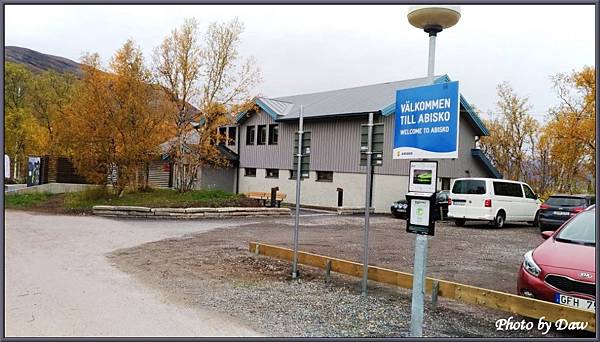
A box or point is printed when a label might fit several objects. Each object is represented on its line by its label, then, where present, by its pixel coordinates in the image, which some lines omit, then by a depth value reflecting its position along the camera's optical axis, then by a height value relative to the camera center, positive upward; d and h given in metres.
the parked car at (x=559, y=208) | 16.45 -0.49
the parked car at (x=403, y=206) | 21.43 -0.90
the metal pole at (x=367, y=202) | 7.24 -0.26
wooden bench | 23.87 -0.83
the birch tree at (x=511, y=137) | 36.22 +4.29
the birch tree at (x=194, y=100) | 24.06 +4.24
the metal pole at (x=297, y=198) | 8.46 -0.31
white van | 18.02 -0.40
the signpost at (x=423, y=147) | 5.05 +0.45
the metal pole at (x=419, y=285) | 5.26 -1.09
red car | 5.45 -0.92
